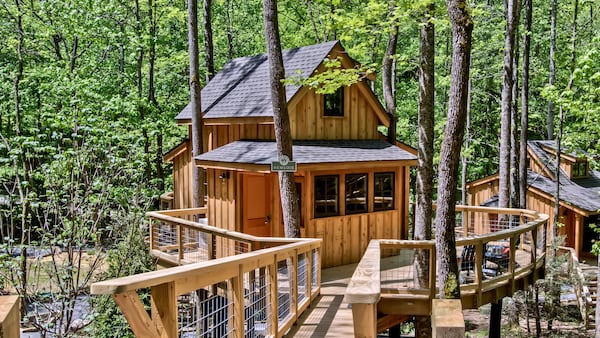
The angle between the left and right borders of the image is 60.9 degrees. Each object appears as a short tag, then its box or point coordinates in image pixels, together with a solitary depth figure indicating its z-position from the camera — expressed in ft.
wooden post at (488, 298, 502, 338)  35.76
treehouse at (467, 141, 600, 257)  74.82
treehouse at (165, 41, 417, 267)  35.55
